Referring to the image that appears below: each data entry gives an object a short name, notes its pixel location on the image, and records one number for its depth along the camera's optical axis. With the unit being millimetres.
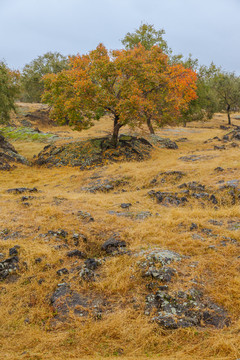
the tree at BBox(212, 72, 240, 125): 46156
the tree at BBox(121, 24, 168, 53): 31609
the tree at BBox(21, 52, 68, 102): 43812
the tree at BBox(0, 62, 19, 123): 21312
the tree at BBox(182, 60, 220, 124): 36469
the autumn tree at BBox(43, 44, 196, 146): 18203
